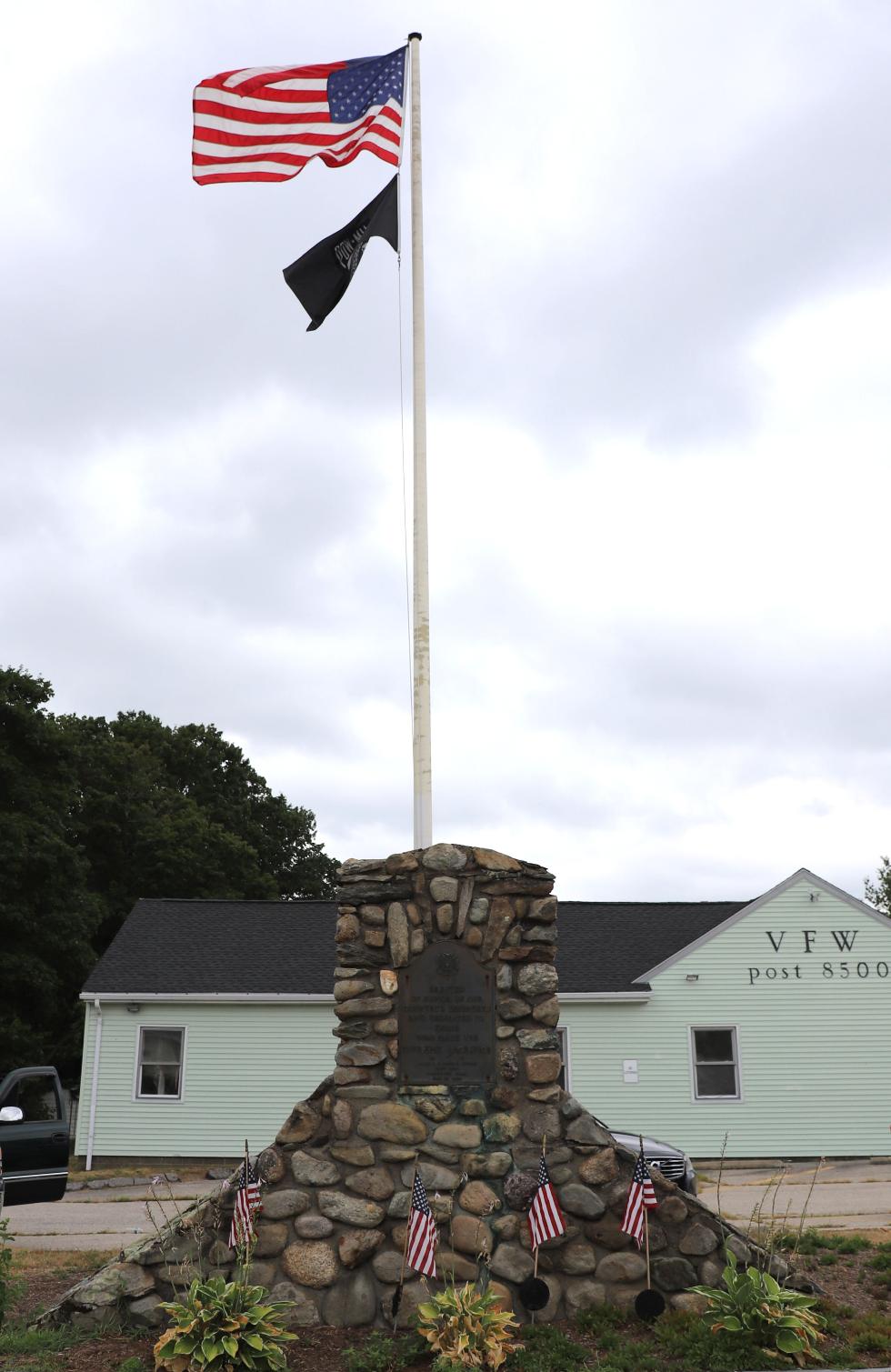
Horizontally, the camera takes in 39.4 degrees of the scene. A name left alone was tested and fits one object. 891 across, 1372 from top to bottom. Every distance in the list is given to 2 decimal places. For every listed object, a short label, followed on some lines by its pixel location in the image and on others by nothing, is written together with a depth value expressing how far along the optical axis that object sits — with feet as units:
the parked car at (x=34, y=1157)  42.42
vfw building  66.23
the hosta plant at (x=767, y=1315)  22.72
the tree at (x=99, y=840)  100.58
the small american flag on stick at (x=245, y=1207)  25.18
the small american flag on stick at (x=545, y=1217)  24.98
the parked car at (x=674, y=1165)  44.86
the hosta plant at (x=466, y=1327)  22.47
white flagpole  31.76
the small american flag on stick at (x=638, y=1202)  24.94
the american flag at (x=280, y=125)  34.42
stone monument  25.38
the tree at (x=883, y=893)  162.91
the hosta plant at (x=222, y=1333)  22.17
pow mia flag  33.86
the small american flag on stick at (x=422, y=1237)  24.44
